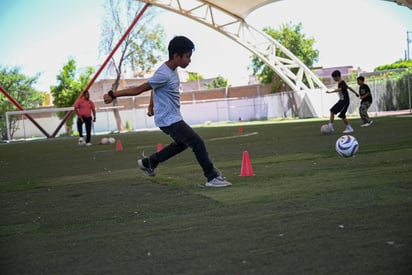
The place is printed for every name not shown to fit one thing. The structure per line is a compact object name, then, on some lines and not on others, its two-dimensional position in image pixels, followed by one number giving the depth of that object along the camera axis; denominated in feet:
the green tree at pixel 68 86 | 192.54
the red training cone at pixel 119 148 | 59.79
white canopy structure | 148.77
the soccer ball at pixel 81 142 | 76.13
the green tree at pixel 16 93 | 141.69
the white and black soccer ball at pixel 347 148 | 32.30
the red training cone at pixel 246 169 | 27.58
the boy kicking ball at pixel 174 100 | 24.61
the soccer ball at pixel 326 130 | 57.11
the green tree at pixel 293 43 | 223.30
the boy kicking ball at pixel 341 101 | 58.03
